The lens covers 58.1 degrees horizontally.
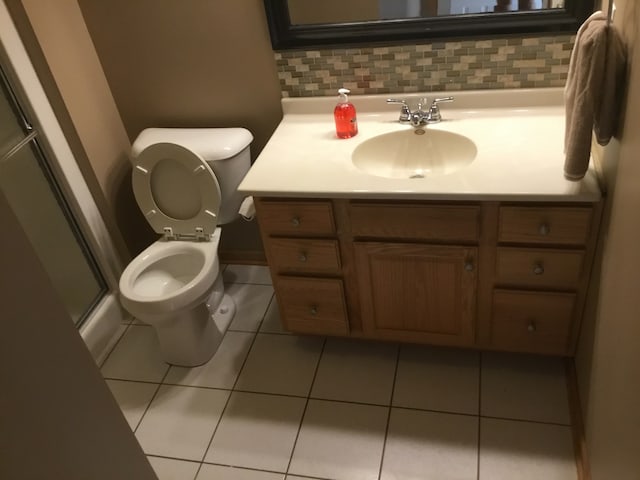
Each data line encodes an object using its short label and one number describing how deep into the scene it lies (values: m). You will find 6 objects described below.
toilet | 2.00
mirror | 1.71
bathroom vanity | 1.53
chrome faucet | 1.84
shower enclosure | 1.87
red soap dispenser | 1.83
